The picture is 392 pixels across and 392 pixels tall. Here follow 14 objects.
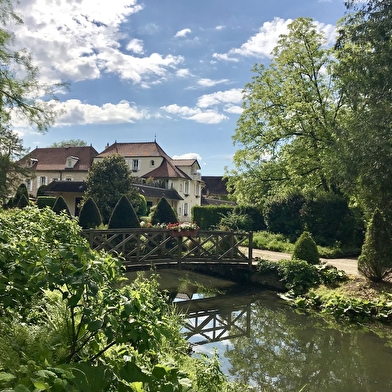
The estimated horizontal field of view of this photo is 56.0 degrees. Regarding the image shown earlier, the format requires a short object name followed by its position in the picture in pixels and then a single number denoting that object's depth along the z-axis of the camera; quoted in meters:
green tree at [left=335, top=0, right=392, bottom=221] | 10.70
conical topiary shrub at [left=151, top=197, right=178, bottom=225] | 19.20
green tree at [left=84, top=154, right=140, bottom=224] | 24.77
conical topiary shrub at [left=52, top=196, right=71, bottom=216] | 21.45
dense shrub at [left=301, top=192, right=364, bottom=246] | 18.53
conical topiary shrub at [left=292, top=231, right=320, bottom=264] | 12.93
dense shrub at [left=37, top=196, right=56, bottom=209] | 28.58
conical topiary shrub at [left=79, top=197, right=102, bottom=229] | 18.58
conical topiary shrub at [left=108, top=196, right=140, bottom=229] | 16.53
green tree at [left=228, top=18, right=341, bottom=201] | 20.72
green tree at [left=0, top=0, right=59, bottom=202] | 13.27
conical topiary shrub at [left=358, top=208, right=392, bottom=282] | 10.50
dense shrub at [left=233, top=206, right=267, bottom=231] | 23.70
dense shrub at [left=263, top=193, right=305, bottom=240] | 20.25
